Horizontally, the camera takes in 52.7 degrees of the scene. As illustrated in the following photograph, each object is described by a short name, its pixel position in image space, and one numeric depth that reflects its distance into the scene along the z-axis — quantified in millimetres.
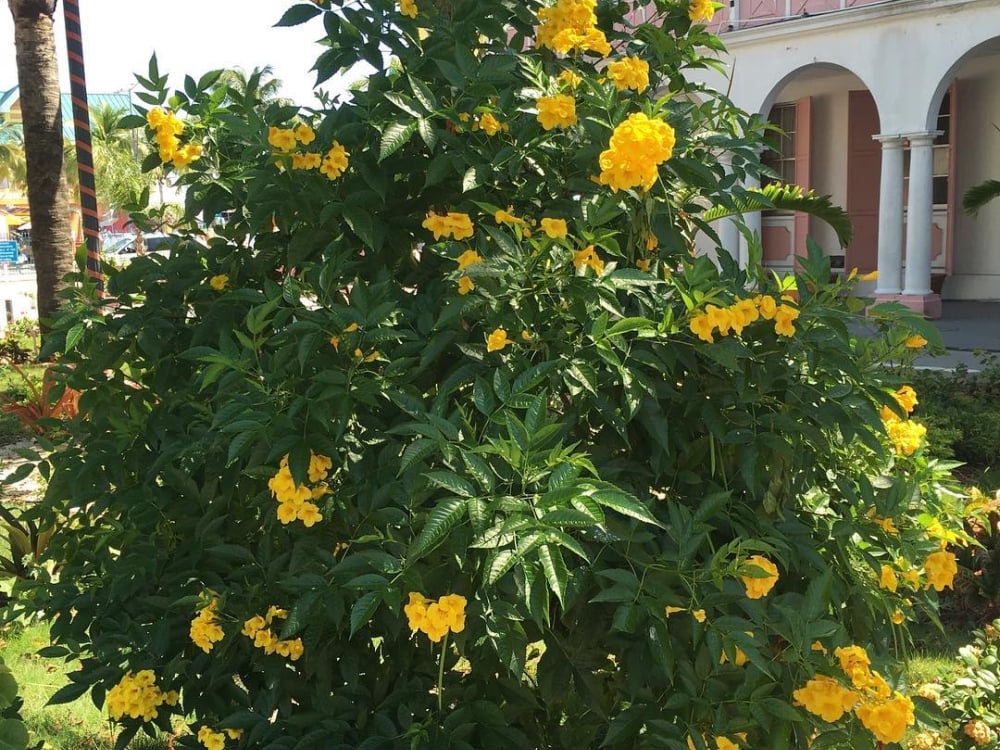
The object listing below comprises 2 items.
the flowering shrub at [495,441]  1665
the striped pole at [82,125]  7141
